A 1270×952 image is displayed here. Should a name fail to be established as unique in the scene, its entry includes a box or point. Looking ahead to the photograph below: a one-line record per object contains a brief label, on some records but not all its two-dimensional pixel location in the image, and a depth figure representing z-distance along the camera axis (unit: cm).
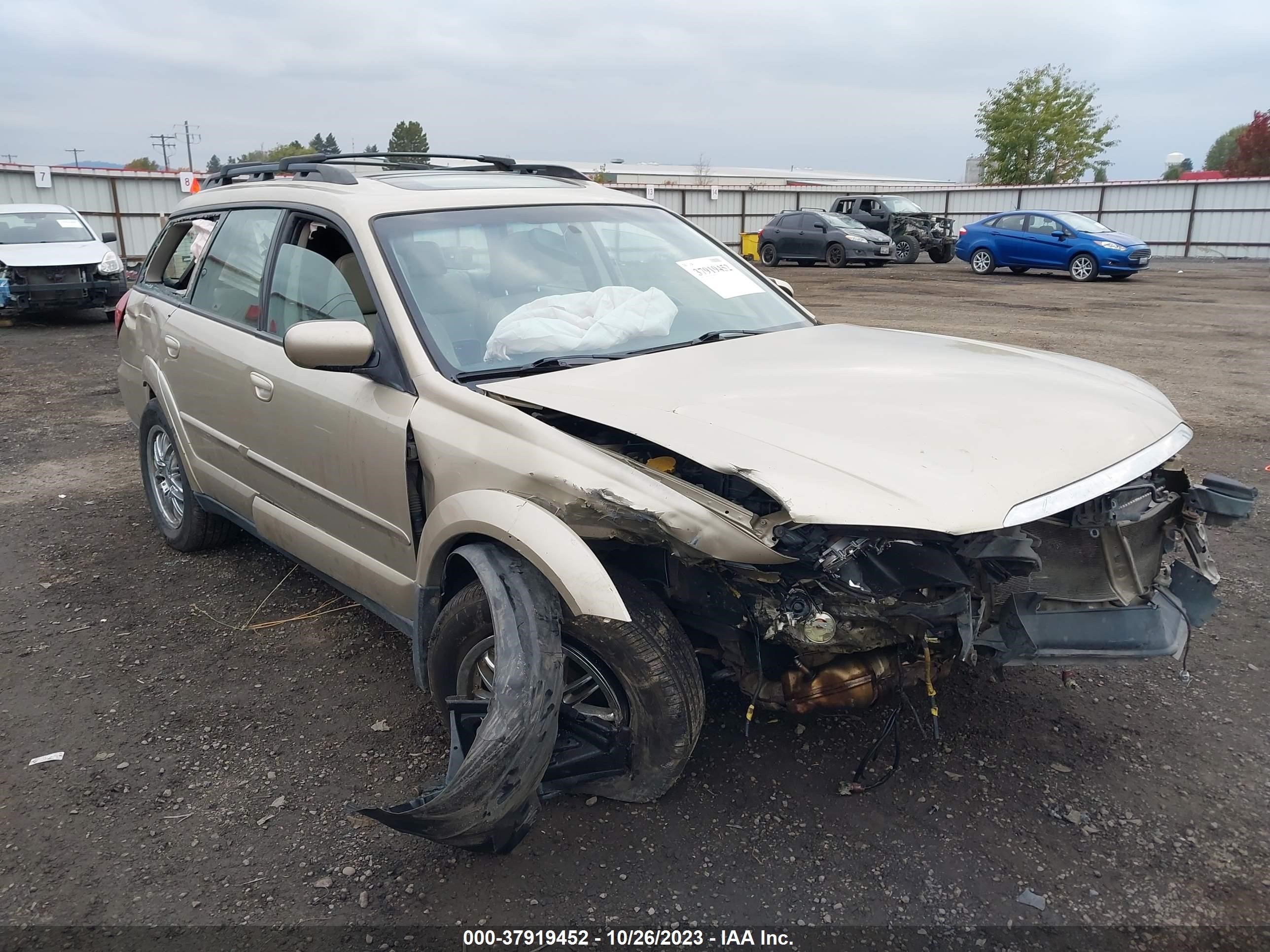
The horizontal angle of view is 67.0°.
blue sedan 1959
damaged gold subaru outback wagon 234
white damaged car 1324
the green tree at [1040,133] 4828
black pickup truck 2575
